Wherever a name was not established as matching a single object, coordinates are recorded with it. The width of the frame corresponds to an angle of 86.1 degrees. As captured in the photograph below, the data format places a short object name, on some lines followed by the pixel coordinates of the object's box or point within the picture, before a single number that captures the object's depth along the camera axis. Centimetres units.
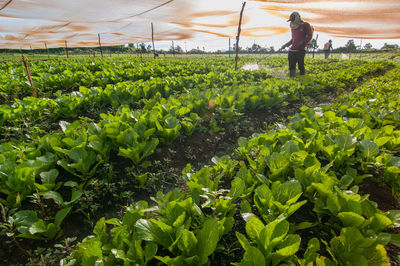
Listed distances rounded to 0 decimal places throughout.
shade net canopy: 654
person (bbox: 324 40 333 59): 2156
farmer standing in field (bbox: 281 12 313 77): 726
